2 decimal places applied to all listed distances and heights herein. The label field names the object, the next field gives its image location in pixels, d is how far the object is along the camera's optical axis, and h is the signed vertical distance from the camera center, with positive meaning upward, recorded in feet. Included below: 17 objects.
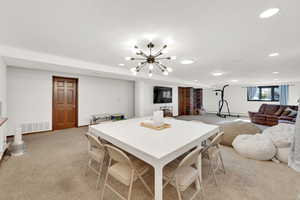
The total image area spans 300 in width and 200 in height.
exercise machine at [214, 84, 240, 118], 27.79 -0.62
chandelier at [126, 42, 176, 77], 7.32 +3.21
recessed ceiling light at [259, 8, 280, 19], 4.53 +3.29
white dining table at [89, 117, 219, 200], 3.98 -1.73
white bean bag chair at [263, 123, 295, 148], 7.86 -2.43
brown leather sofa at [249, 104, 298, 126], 15.80 -2.22
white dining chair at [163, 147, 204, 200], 4.23 -2.79
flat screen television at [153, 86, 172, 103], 22.66 +0.89
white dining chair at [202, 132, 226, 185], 5.68 -2.50
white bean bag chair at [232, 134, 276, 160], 7.82 -3.14
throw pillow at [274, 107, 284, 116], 17.02 -1.62
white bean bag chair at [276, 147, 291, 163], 7.49 -3.37
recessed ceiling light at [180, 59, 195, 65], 10.87 +3.40
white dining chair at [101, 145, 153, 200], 4.35 -2.79
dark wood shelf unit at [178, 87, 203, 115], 27.63 -0.36
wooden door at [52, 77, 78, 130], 14.58 -0.46
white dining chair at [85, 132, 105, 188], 5.64 -2.72
